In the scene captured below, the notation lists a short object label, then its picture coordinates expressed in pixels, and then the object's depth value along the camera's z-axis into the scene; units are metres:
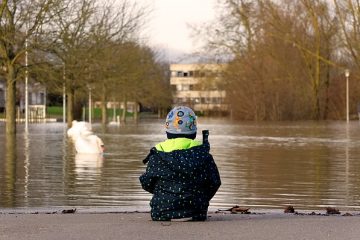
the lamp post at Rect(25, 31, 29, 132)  35.91
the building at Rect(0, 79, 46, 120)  71.31
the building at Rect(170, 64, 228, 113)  79.25
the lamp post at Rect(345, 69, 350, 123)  66.00
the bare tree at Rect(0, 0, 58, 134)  35.03
